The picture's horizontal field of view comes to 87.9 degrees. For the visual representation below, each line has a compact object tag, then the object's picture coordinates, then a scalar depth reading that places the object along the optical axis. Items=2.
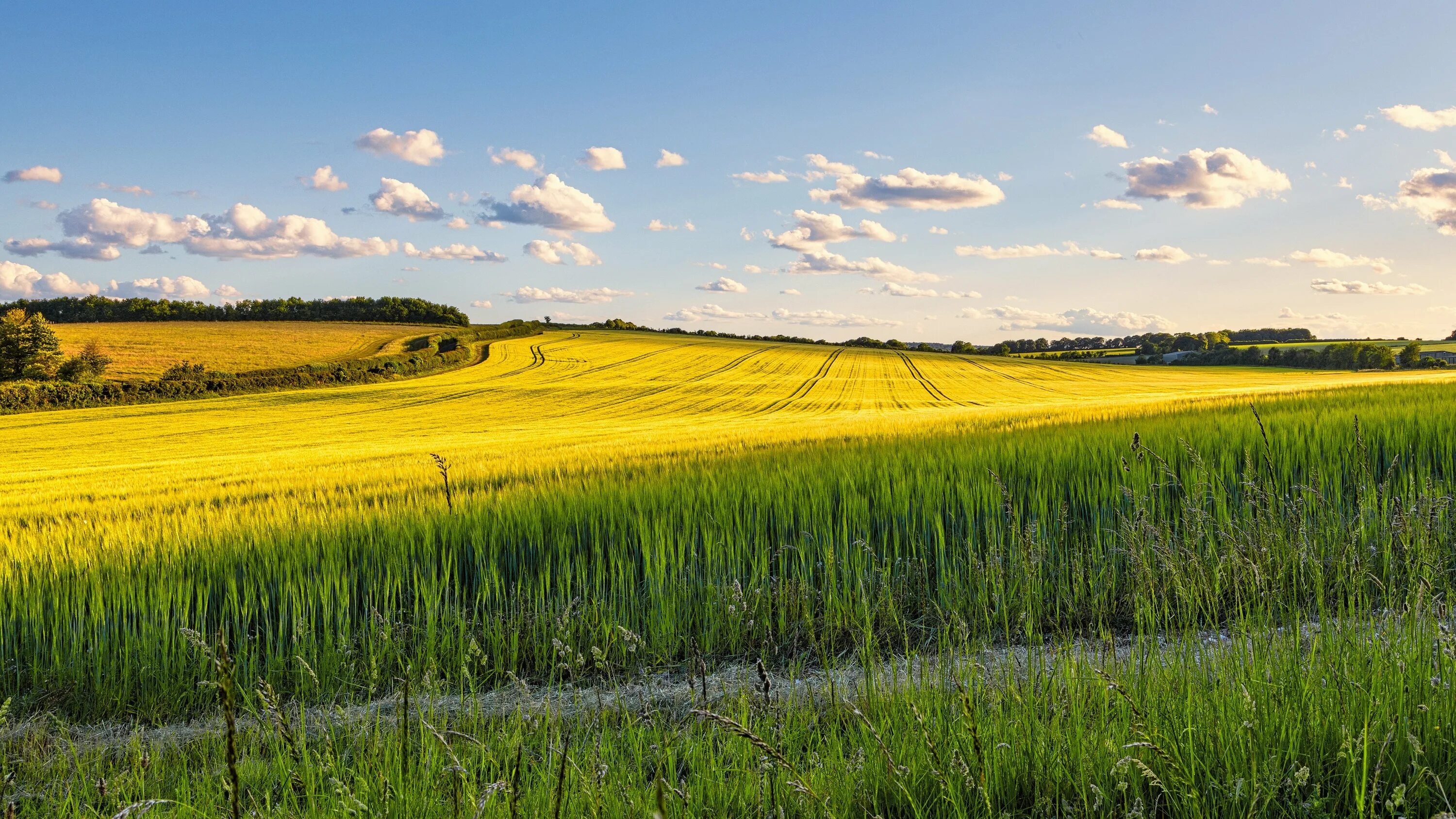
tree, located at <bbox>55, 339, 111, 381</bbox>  54.44
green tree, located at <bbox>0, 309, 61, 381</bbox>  56.47
